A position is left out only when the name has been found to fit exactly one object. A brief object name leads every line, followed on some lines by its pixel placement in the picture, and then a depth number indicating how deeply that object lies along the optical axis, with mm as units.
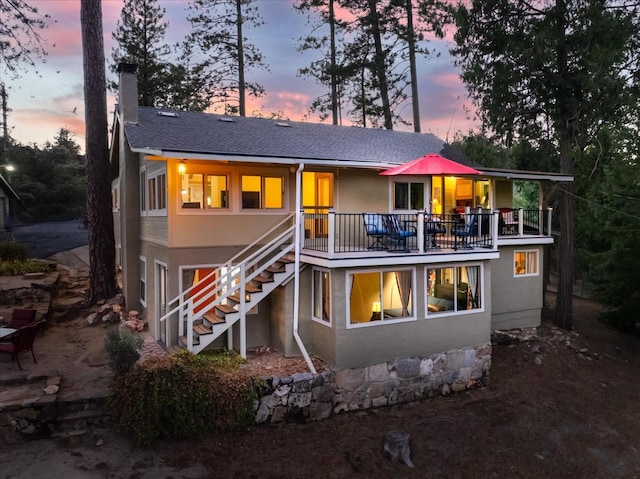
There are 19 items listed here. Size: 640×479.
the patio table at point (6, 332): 9873
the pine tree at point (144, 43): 27719
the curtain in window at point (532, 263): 15461
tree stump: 8328
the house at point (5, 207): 25741
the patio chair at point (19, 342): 10031
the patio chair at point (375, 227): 11141
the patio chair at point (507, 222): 15461
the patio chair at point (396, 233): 10969
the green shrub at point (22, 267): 16734
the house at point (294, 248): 10383
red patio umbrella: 10922
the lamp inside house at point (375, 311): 10797
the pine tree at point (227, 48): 24328
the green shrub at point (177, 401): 8273
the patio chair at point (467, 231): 11773
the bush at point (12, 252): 18312
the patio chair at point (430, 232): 11344
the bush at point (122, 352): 8609
